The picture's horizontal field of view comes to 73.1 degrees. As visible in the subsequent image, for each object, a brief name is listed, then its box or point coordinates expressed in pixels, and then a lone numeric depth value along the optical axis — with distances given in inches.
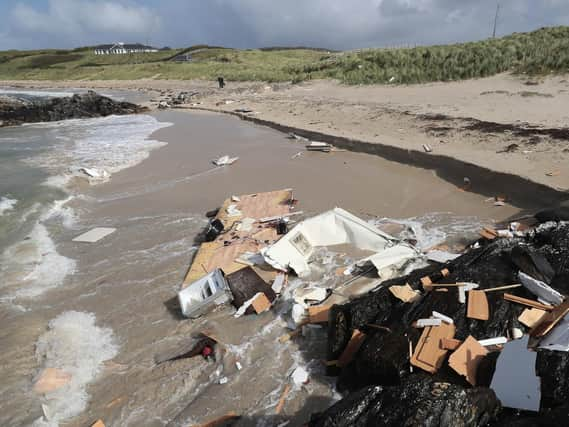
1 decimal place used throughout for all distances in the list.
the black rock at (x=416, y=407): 94.5
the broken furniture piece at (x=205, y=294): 193.6
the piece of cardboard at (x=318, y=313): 177.6
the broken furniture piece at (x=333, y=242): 215.0
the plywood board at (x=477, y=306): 146.1
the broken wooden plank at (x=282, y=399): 139.8
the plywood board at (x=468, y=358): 123.3
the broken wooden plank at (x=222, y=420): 135.9
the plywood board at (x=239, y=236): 237.3
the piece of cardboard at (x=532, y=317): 142.3
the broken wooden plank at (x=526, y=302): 145.5
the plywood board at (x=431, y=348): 130.0
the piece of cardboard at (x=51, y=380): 161.0
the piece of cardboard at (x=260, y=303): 191.8
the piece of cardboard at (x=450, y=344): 133.4
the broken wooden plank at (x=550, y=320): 136.8
